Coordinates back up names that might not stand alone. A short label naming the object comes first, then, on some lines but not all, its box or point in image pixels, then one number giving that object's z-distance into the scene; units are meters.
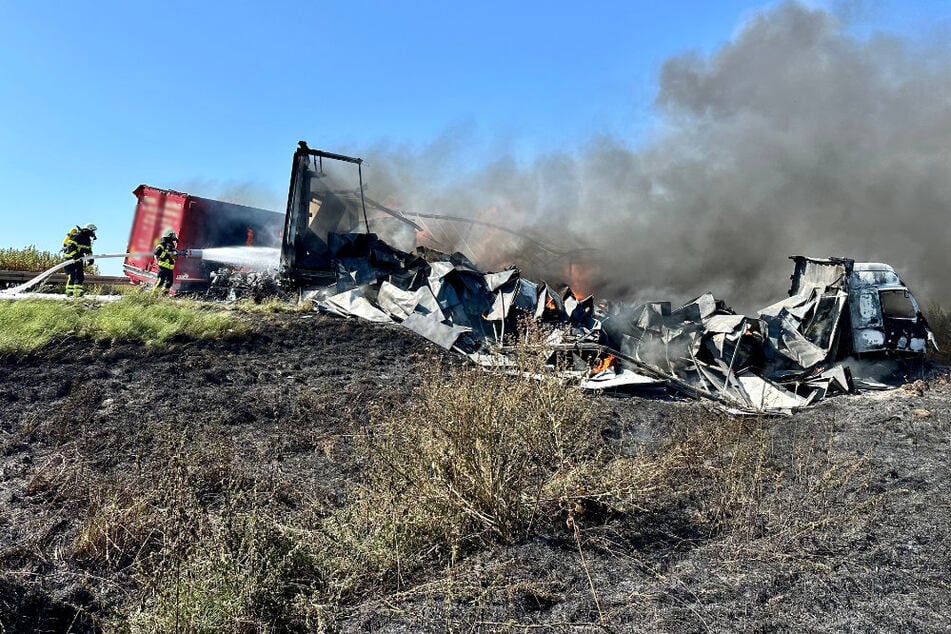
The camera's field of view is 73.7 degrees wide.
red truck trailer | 13.95
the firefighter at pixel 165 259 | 12.72
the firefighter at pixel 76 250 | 12.22
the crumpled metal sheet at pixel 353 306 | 10.37
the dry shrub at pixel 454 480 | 3.35
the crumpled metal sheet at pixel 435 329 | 9.38
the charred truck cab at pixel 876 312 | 8.90
